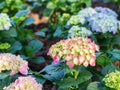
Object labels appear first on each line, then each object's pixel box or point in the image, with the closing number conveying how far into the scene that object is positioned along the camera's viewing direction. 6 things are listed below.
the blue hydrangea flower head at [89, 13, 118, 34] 2.31
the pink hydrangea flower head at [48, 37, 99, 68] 1.60
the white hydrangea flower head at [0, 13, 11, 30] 2.34
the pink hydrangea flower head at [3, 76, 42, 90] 1.57
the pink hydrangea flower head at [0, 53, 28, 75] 1.72
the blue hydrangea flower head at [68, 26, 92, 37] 2.22
